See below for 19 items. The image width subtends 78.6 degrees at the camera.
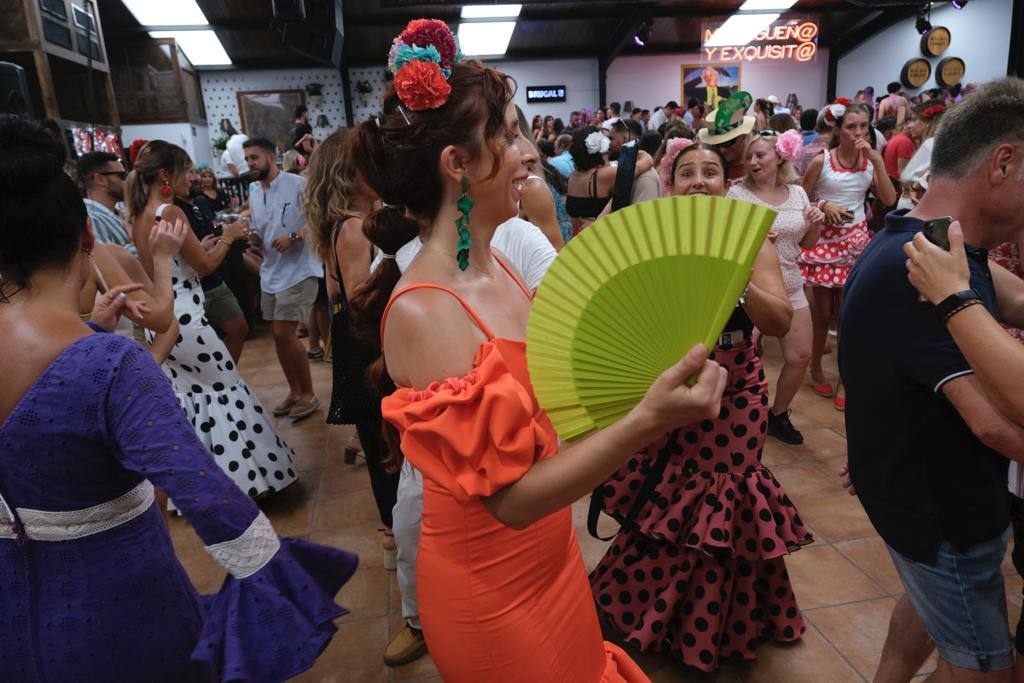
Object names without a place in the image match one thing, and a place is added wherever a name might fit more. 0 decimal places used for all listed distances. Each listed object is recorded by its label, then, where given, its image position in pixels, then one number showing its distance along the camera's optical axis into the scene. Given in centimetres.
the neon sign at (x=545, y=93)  1478
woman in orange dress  91
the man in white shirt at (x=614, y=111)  1049
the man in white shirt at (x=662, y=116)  968
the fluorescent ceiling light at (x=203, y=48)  1262
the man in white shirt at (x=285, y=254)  441
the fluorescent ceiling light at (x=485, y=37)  1314
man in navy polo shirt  126
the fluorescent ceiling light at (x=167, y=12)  1098
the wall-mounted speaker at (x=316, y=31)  621
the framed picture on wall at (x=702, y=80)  1519
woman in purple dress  99
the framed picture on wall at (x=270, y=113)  1386
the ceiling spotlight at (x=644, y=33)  1249
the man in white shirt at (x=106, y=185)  333
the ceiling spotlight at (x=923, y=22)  1233
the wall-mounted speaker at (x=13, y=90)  350
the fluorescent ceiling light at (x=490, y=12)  1186
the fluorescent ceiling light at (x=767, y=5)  1292
